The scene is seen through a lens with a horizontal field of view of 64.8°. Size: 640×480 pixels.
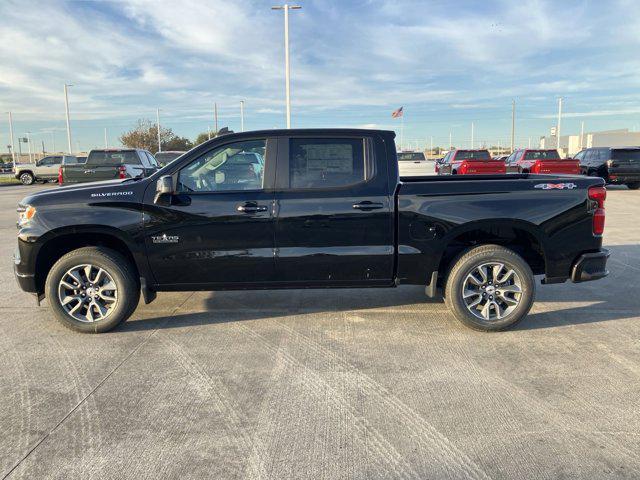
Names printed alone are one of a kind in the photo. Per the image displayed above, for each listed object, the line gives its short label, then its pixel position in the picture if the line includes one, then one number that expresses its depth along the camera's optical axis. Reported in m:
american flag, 35.47
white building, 91.46
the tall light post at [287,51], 24.39
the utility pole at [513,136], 63.13
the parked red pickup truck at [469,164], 19.11
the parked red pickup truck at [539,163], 18.69
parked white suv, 31.25
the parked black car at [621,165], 19.67
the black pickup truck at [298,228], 4.61
